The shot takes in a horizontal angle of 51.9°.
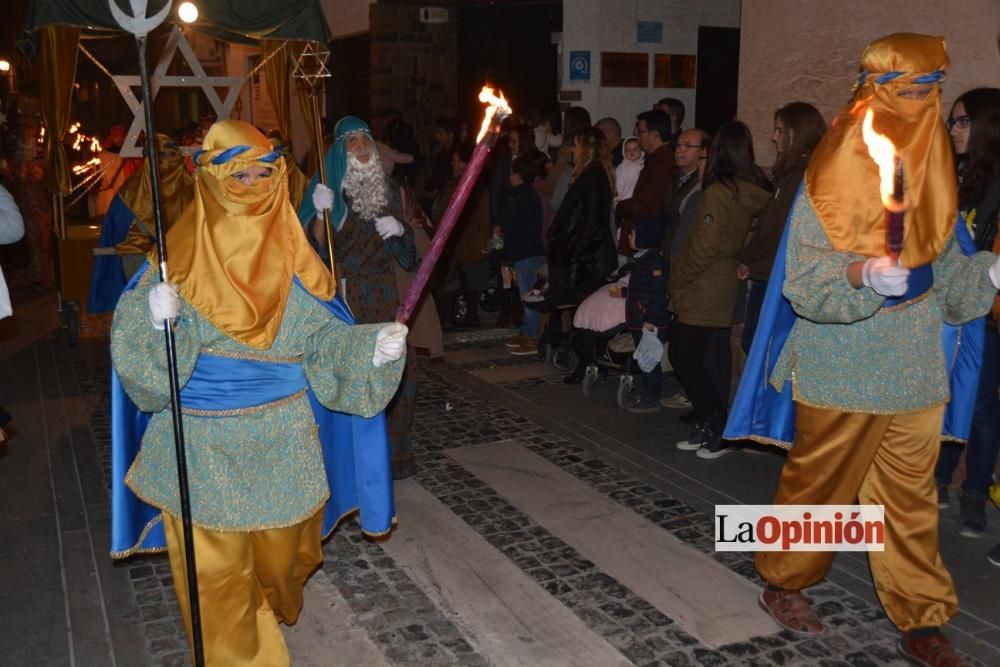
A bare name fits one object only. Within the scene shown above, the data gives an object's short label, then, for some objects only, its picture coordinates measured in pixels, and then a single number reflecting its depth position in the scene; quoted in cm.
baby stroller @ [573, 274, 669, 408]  766
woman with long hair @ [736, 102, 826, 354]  602
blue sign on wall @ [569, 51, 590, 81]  1204
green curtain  755
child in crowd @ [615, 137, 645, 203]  910
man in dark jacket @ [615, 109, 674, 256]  794
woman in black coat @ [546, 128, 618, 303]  819
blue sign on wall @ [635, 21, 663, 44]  1224
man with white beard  586
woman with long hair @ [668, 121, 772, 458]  627
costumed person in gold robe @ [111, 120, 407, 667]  341
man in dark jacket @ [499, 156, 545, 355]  960
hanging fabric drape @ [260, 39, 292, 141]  854
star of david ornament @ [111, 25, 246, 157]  854
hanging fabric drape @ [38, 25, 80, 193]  750
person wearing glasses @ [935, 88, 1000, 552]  501
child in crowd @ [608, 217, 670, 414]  710
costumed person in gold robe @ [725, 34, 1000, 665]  373
